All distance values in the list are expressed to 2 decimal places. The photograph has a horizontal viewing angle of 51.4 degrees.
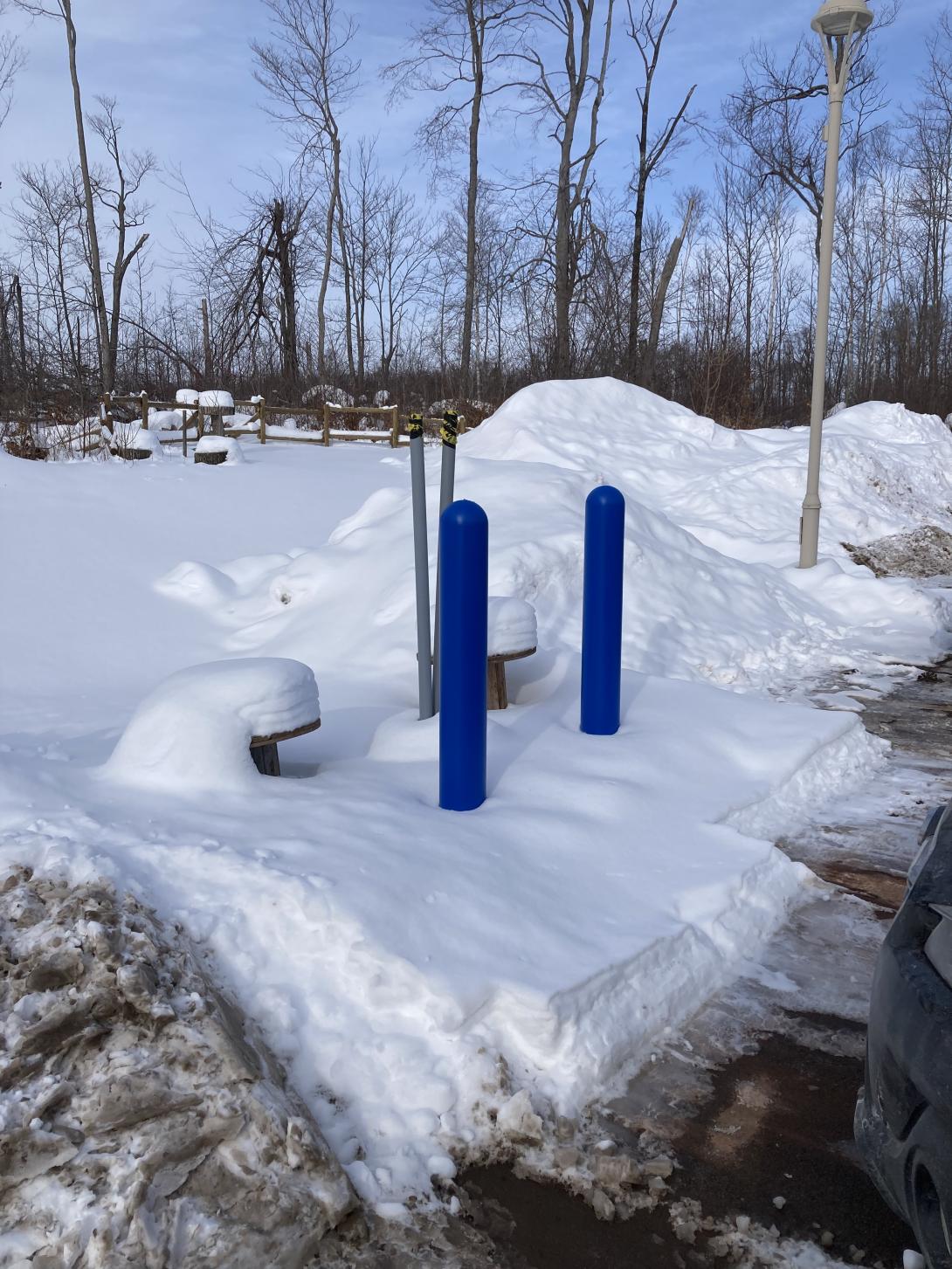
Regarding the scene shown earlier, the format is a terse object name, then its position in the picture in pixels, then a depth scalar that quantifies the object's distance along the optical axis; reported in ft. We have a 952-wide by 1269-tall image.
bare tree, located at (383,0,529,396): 80.18
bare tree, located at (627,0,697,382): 83.41
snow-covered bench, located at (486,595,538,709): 15.57
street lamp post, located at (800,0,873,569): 31.27
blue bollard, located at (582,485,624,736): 14.32
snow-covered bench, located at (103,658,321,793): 11.18
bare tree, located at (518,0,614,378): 75.82
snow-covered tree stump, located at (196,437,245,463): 49.57
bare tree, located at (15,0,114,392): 79.15
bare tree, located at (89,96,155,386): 97.30
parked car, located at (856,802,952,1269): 5.12
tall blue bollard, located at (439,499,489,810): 11.17
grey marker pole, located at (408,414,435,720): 14.10
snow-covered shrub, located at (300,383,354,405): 88.63
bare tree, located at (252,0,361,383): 93.30
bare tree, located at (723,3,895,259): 95.20
